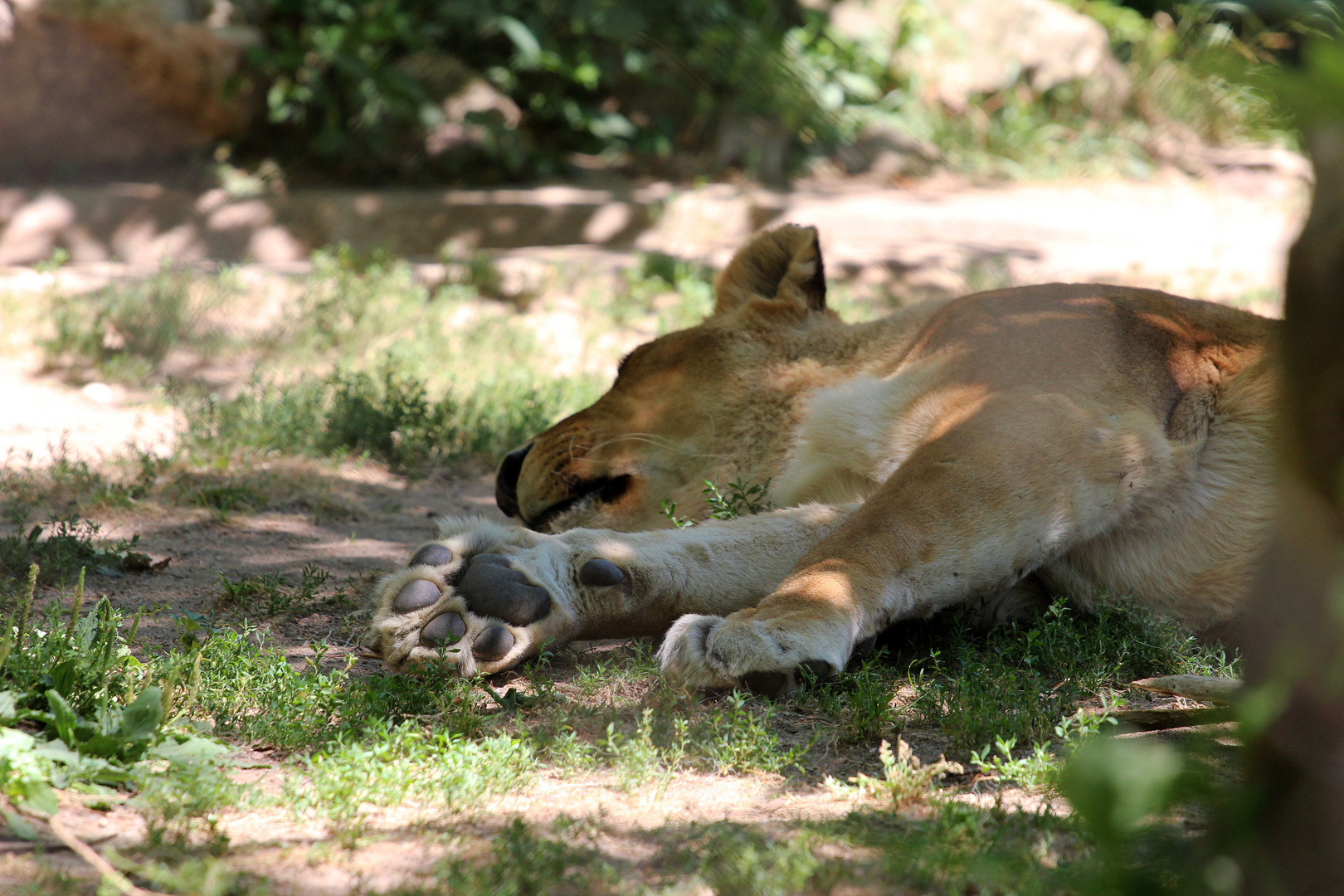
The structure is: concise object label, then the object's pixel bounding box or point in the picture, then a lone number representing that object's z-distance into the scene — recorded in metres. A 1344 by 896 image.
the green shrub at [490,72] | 17.52
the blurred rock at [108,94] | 17.48
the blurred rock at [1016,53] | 24.06
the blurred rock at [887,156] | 21.89
